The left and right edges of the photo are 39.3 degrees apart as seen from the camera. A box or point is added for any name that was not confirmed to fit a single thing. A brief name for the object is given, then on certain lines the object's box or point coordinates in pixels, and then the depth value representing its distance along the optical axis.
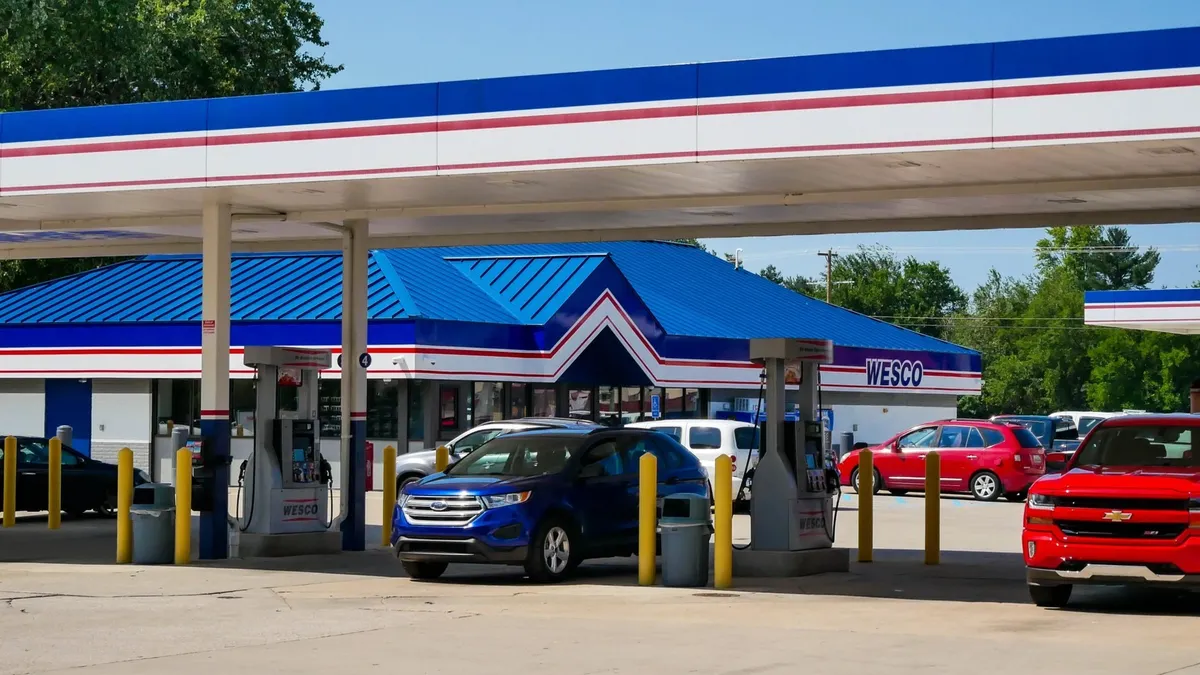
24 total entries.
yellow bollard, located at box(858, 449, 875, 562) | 18.83
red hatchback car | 31.84
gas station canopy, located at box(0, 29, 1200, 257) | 14.03
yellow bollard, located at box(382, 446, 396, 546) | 20.91
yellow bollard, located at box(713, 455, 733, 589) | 16.03
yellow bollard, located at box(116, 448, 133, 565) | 18.70
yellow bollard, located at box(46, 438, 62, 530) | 24.78
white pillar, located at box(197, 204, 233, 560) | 18.62
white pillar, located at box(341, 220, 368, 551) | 20.42
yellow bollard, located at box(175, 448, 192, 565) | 18.30
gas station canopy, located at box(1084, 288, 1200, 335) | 39.46
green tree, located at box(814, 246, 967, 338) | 121.50
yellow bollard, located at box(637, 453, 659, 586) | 16.31
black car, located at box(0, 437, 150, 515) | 26.09
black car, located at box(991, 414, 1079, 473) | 36.80
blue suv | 16.33
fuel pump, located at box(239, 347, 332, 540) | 19.64
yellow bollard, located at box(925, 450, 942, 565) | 18.84
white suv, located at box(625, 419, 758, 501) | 28.69
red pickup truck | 13.21
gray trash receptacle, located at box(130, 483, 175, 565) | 18.52
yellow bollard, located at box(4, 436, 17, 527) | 24.95
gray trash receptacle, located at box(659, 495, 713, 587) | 16.20
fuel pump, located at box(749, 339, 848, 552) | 17.31
